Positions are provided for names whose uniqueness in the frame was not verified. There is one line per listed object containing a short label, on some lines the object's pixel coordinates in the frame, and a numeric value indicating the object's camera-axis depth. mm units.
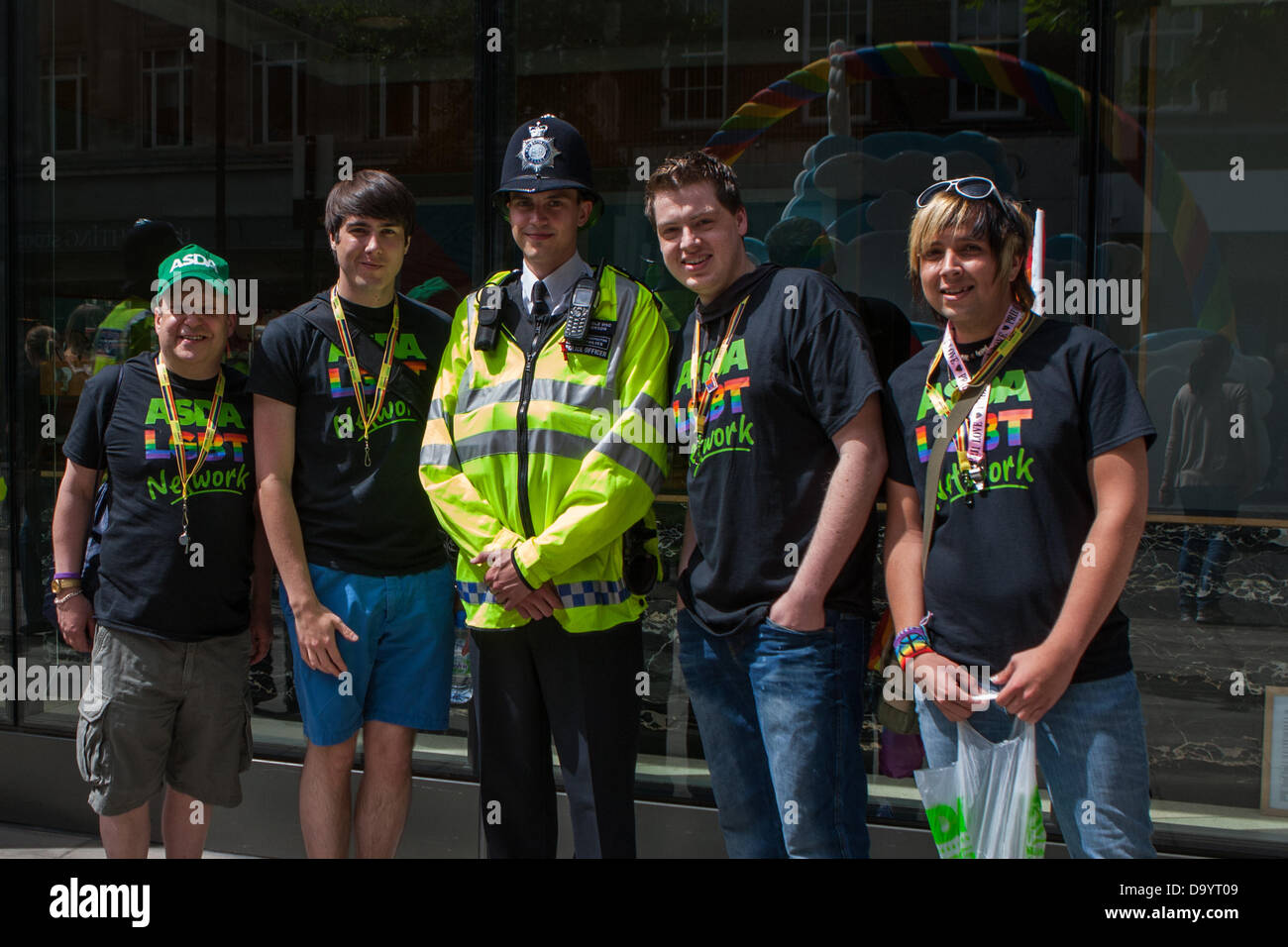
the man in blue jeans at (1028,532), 2389
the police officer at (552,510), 2891
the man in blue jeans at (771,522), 2717
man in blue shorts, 3217
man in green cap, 3234
